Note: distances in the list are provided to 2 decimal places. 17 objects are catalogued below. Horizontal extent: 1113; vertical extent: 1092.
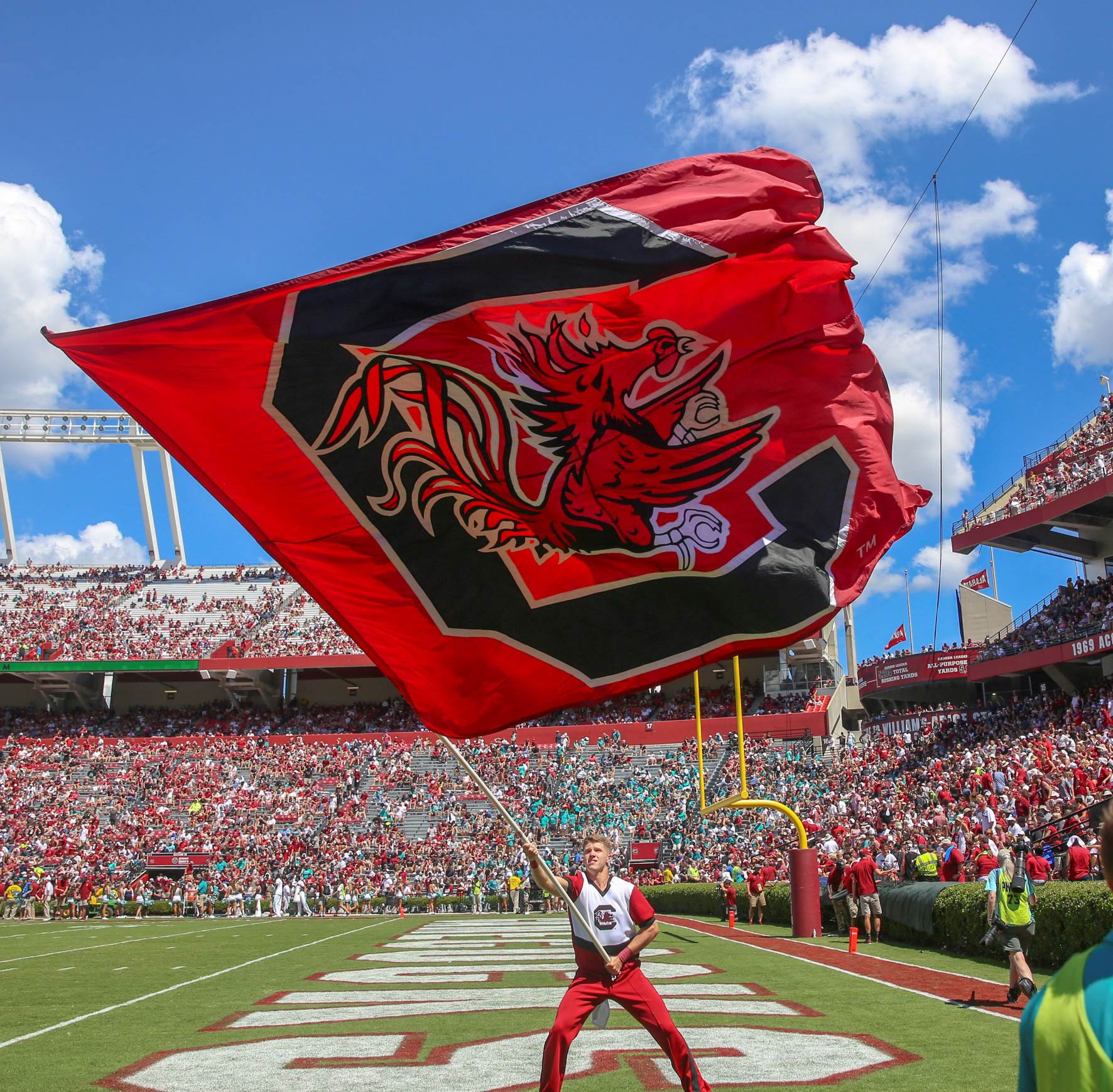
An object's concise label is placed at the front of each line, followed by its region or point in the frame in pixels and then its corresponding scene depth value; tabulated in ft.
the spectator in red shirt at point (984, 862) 52.24
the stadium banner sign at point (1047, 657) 97.25
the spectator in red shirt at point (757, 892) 82.17
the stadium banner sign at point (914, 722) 114.32
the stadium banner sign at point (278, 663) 169.17
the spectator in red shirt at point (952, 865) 61.00
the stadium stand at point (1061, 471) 109.91
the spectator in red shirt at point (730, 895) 80.69
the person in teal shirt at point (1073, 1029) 6.53
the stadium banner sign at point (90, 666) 171.12
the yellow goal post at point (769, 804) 67.41
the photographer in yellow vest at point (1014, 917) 33.60
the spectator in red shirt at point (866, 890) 60.90
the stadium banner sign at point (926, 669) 134.41
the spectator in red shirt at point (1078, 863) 49.34
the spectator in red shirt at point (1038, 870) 48.08
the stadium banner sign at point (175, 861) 127.13
